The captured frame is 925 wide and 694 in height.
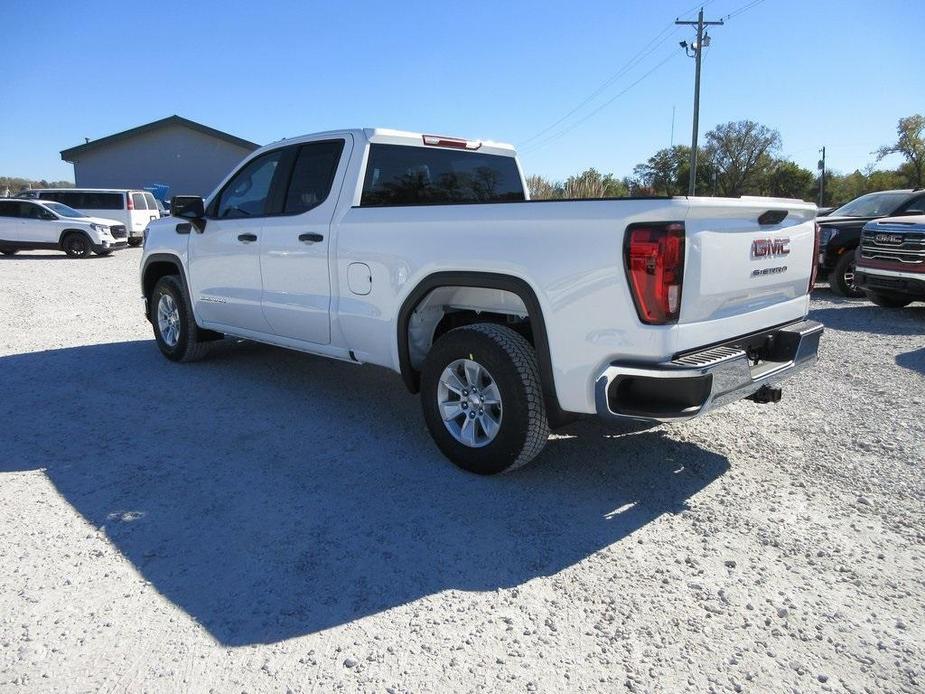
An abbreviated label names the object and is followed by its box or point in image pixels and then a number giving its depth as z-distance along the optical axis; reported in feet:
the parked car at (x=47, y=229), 62.69
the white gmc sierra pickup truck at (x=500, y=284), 10.31
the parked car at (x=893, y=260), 29.27
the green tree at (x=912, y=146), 154.10
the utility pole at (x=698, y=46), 102.47
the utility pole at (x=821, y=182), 169.14
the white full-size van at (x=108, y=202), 74.13
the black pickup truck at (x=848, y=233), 35.73
